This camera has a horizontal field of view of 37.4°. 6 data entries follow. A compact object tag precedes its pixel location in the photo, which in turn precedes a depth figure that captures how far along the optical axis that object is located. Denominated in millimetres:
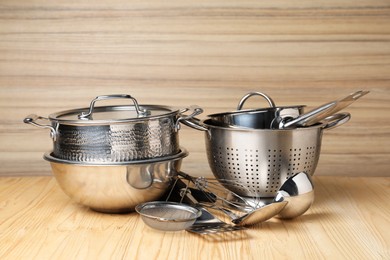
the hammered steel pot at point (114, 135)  1068
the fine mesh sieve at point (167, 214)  1004
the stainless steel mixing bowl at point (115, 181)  1074
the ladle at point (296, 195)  1071
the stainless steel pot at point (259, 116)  1230
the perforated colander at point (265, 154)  1123
